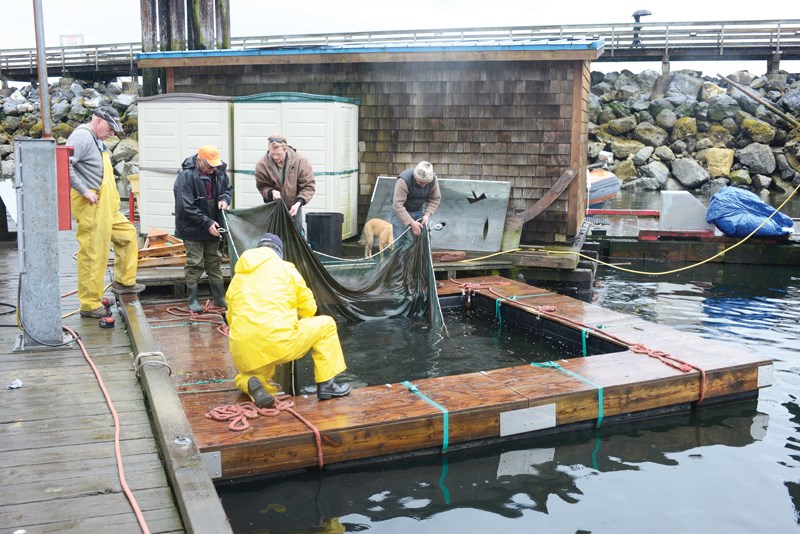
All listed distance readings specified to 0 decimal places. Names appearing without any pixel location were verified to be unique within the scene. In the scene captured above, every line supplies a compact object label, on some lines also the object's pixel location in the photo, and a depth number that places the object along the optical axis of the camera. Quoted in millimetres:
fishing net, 7852
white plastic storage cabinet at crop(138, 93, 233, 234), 10758
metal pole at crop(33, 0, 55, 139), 5609
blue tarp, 13258
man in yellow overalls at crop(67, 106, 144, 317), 6324
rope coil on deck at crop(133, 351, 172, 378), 5164
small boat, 16306
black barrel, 9914
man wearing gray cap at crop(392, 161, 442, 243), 8953
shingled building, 10914
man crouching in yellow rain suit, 5082
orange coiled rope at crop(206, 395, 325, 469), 5148
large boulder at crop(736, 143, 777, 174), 25422
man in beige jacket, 8281
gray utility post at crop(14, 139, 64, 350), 5406
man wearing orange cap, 7281
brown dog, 10258
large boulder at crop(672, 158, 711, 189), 25000
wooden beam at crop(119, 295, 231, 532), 3359
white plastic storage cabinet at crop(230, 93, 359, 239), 10539
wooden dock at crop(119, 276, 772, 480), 5141
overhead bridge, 30188
